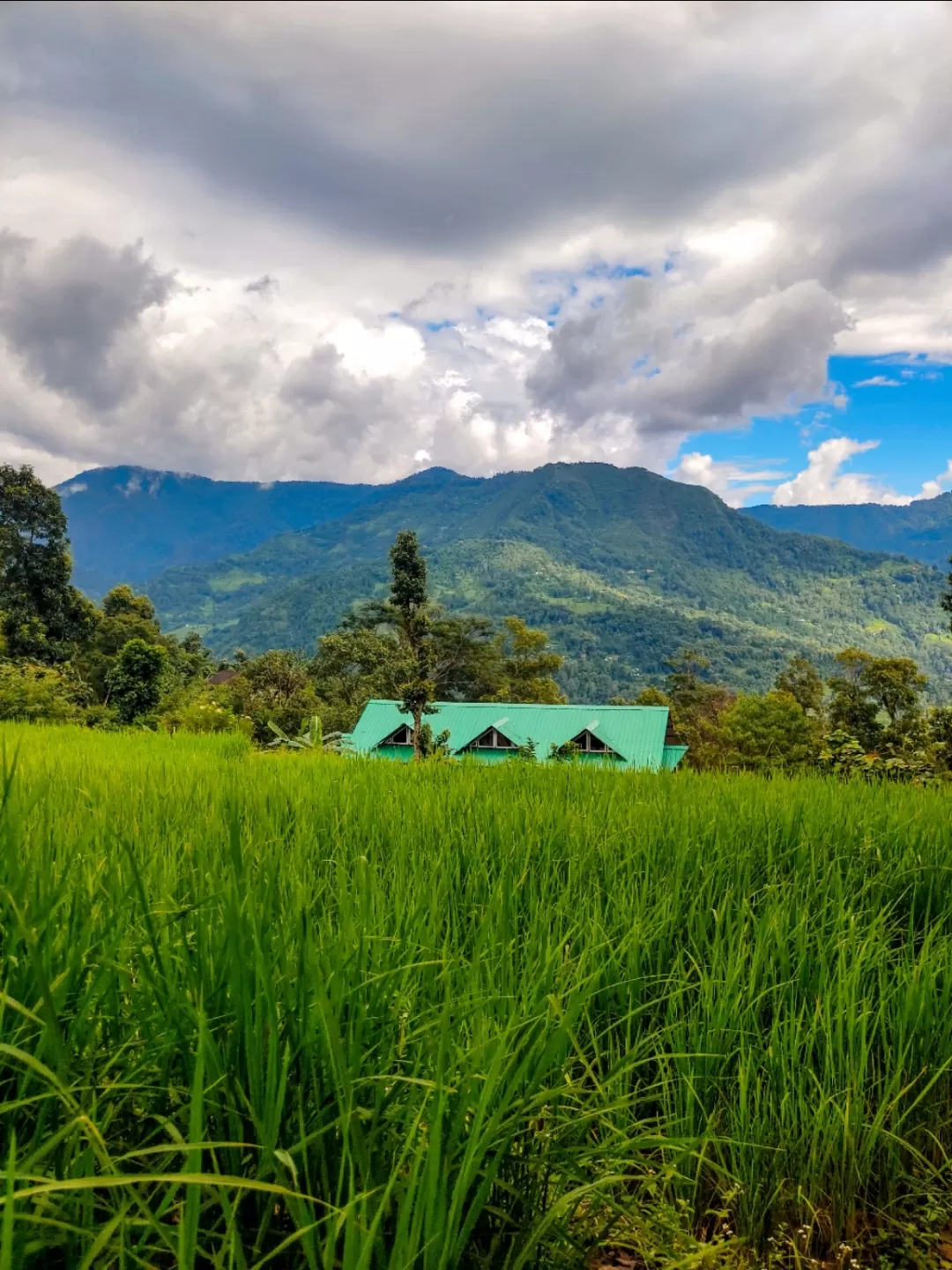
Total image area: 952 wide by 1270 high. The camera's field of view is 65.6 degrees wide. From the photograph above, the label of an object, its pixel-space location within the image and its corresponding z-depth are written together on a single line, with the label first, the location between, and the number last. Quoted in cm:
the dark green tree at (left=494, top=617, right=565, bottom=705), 5022
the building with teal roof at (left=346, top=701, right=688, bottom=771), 3216
